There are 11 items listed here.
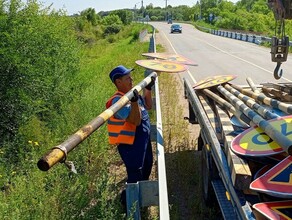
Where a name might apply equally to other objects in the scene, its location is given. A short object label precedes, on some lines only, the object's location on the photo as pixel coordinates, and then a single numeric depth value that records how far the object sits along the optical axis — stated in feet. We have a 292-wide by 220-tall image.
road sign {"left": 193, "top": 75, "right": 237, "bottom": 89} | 13.91
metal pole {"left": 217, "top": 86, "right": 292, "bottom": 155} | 5.77
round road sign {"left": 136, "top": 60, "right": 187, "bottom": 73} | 10.99
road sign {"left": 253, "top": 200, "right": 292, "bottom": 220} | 4.90
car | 135.44
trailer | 5.46
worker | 9.18
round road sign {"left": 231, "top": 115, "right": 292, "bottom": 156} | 6.42
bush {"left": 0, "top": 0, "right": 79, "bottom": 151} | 20.27
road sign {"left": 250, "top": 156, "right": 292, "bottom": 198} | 5.26
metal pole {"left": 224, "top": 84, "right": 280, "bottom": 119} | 8.28
